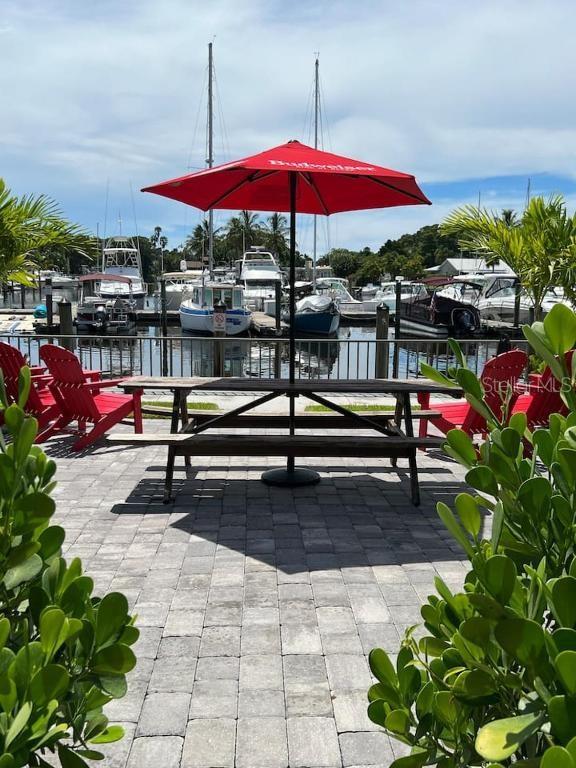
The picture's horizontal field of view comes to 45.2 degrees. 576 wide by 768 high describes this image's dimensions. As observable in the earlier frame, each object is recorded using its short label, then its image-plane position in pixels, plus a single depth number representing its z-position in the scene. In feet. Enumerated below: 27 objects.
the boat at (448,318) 101.30
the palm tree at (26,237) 26.71
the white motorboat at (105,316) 116.67
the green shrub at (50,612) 3.88
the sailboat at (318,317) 106.93
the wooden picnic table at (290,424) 18.20
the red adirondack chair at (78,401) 21.74
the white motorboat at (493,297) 111.86
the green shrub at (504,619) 3.34
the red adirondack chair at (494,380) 19.85
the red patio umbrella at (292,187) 17.93
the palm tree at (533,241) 28.37
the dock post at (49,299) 58.32
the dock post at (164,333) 37.96
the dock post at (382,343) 36.70
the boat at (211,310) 103.30
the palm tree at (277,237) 247.70
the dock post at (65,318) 38.50
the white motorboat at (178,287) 141.32
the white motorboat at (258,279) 136.36
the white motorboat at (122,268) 137.69
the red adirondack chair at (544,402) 20.51
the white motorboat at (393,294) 115.55
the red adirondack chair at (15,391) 22.44
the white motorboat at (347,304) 143.54
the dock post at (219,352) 37.63
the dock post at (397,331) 37.35
